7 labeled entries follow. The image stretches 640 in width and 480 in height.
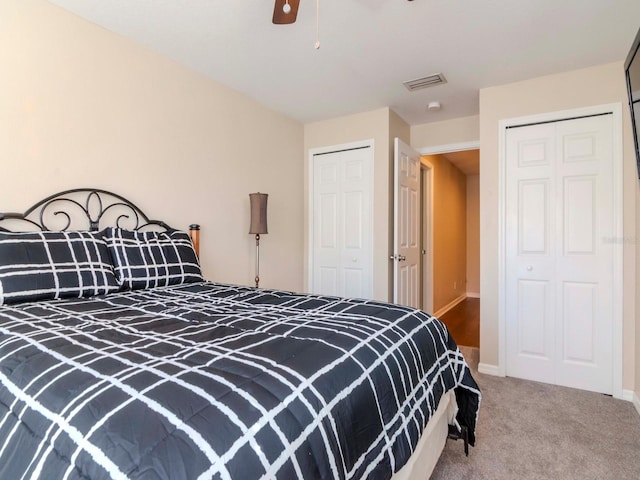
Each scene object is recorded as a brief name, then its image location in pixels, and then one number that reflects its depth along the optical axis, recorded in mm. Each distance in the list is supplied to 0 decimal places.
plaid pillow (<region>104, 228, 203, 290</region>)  1947
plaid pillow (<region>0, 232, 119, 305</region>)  1515
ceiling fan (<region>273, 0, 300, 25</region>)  1526
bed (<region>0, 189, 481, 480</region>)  621
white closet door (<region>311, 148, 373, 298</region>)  3621
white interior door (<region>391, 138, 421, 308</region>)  3350
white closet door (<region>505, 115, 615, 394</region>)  2586
